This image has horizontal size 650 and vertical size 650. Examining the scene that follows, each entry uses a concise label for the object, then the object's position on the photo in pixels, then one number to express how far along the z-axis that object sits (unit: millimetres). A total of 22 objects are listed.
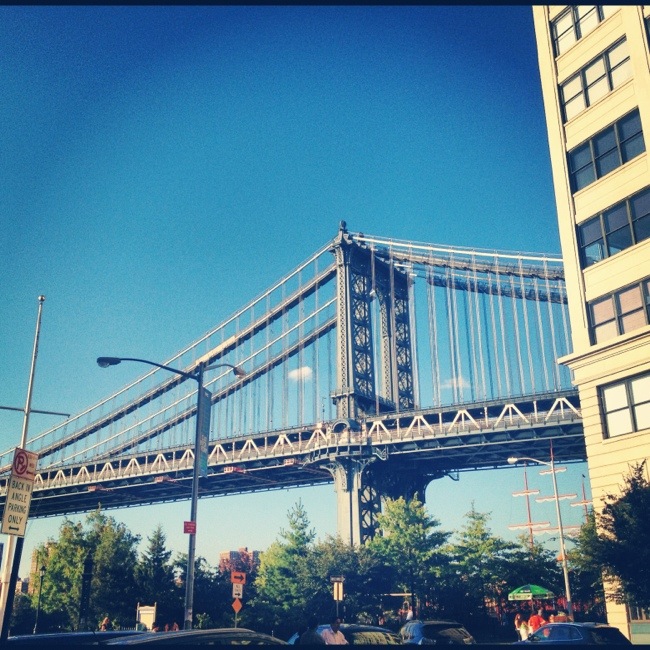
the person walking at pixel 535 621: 36969
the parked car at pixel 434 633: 22831
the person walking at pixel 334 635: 19781
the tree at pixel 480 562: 57312
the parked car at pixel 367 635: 20922
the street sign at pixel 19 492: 18547
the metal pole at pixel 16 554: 14676
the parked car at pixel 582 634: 18578
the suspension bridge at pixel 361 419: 74438
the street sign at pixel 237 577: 27656
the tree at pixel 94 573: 52719
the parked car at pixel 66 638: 11820
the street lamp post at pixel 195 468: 25016
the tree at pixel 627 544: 24625
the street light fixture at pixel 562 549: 37844
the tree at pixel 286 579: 59116
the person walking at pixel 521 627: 39109
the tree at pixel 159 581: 50688
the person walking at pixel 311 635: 21916
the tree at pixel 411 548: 59594
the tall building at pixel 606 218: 29109
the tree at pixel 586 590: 42725
